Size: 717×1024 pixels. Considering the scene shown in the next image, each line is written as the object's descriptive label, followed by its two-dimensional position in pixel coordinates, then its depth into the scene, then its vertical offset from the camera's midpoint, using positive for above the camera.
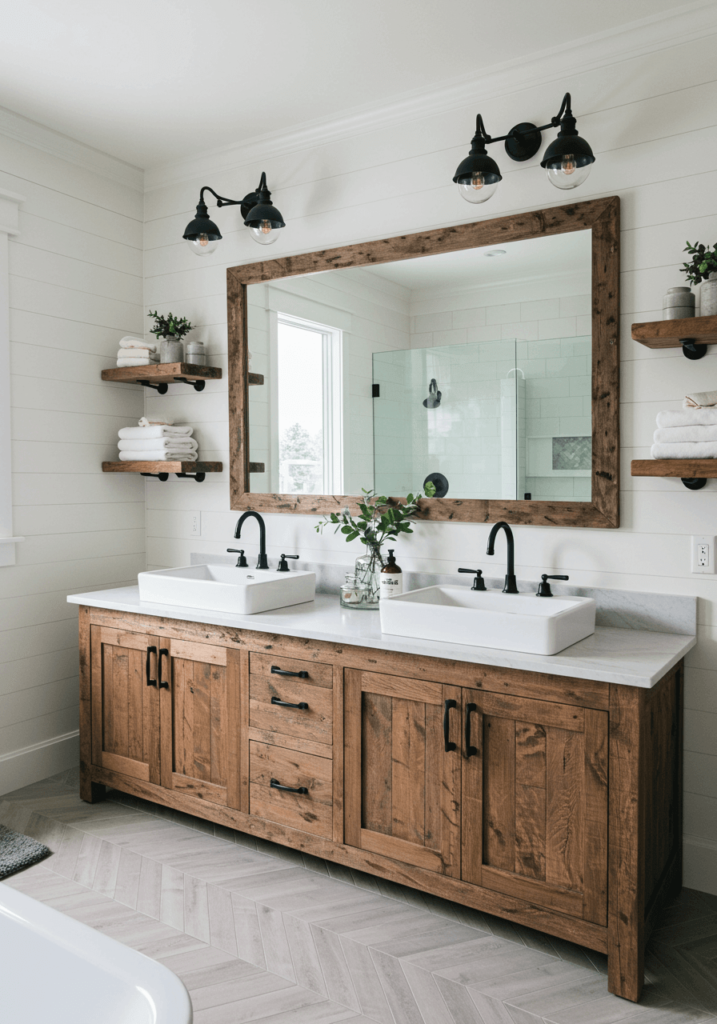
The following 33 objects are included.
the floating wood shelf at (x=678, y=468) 2.07 +0.04
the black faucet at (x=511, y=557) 2.46 -0.26
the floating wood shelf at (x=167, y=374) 3.19 +0.48
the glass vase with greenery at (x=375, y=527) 2.75 -0.17
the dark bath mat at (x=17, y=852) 2.47 -1.27
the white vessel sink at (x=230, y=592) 2.59 -0.40
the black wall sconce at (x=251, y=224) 2.81 +1.00
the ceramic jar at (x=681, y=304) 2.21 +0.53
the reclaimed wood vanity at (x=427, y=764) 1.92 -0.87
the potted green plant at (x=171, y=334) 3.31 +0.68
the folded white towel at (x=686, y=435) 2.10 +0.14
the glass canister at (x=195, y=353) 3.31 +0.58
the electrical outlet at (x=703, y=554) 2.29 -0.22
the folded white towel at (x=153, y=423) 3.33 +0.27
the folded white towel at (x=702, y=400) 2.13 +0.24
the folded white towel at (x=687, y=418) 2.10 +0.18
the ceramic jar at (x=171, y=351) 3.31 +0.60
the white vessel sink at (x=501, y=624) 2.02 -0.41
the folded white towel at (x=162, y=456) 3.28 +0.12
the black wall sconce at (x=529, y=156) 2.24 +1.00
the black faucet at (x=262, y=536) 3.08 -0.22
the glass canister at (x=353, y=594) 2.73 -0.41
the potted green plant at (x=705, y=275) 2.13 +0.61
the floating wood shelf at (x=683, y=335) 2.08 +0.43
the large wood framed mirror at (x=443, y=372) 2.47 +0.42
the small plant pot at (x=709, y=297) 2.14 +0.54
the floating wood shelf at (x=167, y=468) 3.21 +0.07
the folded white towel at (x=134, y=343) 3.35 +0.64
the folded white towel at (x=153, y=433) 3.29 +0.23
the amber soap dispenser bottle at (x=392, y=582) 2.63 -0.35
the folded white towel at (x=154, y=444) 3.28 +0.18
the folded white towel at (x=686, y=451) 2.09 +0.09
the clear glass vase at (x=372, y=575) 2.73 -0.35
